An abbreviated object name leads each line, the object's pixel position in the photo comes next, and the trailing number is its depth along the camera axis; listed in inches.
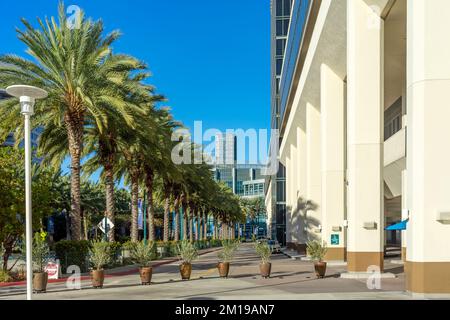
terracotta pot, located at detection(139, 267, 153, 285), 834.8
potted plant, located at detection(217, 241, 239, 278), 928.3
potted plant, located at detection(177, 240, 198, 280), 908.0
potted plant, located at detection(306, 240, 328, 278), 914.1
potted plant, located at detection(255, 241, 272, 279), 924.6
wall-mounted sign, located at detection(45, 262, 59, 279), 944.3
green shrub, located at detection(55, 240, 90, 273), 1065.5
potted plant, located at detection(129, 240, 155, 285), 836.6
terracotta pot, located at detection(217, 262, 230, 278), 926.4
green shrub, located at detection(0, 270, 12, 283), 936.9
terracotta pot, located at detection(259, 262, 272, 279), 924.0
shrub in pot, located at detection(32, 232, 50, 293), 755.4
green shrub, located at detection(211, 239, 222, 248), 3592.0
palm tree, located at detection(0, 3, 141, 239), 1030.4
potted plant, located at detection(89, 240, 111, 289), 795.4
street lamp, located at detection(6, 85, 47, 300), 490.3
